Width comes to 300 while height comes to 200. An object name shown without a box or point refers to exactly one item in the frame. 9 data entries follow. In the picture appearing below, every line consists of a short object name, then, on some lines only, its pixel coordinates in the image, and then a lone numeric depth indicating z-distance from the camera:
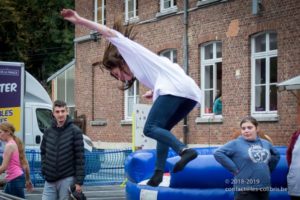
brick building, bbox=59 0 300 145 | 17.52
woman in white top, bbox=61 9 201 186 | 5.54
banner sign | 15.09
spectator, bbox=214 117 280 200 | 7.27
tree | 32.44
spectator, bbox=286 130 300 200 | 7.79
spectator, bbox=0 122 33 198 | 9.44
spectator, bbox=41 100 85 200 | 7.88
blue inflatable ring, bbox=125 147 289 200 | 8.33
